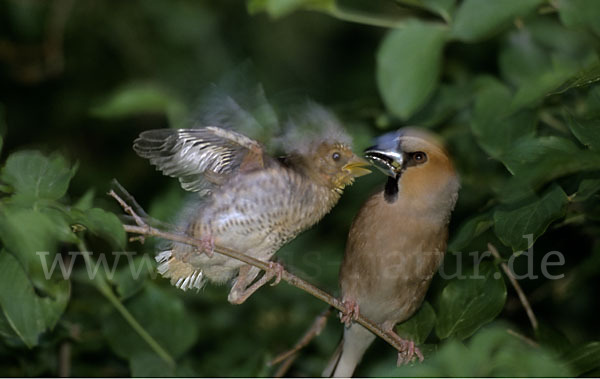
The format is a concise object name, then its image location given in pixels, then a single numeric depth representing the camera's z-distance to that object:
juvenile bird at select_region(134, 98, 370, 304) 6.30
